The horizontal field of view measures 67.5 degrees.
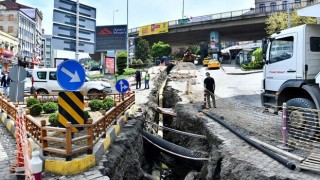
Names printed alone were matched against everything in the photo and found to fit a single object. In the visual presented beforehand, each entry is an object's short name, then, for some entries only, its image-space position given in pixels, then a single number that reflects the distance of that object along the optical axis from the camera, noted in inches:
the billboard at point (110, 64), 971.8
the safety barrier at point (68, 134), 177.9
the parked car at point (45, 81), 581.5
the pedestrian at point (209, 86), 450.1
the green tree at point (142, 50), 1658.4
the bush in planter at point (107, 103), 428.5
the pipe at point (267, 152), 187.4
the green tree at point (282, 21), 850.7
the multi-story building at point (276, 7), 1153.1
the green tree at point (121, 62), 1292.5
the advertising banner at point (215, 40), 1505.3
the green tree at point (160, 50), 1685.5
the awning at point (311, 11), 261.8
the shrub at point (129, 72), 1144.8
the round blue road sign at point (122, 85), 415.8
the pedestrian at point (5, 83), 620.2
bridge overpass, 1295.2
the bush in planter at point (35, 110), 377.0
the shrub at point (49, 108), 401.4
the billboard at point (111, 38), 1153.9
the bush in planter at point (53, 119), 284.2
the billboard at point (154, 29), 1576.9
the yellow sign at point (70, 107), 218.5
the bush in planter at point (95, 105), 433.7
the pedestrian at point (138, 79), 749.6
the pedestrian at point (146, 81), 751.7
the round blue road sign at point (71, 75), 198.5
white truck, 255.2
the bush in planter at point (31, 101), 427.7
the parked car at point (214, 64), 1212.8
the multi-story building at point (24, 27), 1722.7
